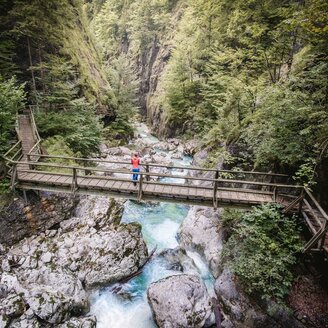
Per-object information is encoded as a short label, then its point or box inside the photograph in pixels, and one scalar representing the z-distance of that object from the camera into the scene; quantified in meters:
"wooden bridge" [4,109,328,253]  10.12
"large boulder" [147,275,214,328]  8.88
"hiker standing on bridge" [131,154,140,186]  12.26
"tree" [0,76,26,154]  12.79
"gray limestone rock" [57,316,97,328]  8.70
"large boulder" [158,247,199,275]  11.61
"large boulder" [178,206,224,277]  11.52
